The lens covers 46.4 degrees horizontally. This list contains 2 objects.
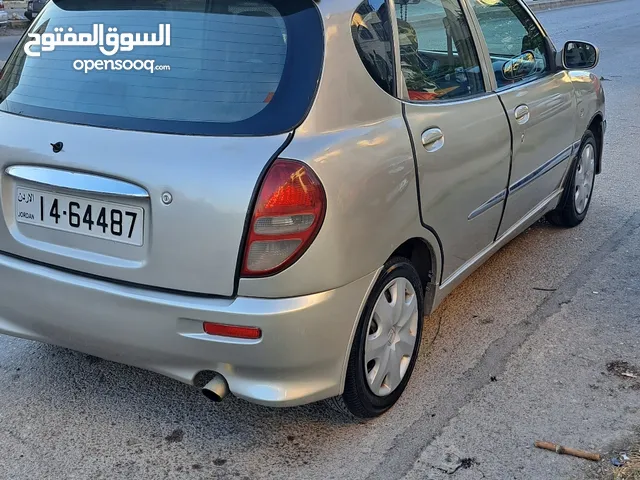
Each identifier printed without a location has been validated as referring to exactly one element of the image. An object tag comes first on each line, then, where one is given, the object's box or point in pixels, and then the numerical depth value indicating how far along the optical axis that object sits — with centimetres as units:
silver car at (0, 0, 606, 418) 241
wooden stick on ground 277
